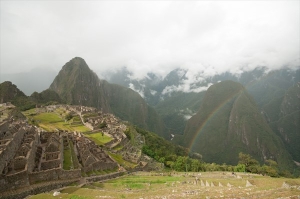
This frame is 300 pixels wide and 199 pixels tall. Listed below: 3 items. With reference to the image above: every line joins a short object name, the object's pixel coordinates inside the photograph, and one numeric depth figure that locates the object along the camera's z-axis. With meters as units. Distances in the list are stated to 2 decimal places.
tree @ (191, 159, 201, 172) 48.12
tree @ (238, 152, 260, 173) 47.68
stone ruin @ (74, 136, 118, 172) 28.48
